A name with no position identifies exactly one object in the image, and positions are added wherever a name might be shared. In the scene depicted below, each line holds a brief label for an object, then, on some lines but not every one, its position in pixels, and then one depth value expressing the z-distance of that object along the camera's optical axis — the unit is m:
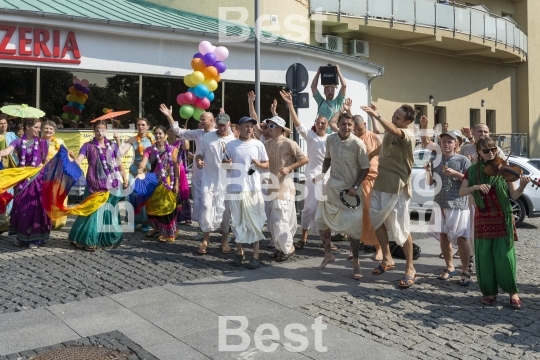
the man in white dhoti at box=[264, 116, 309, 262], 7.76
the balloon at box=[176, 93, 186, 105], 11.04
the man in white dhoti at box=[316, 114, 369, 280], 7.09
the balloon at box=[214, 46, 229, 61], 11.42
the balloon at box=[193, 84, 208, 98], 11.05
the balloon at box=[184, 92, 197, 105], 11.07
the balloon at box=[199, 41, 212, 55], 11.34
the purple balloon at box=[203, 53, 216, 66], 11.28
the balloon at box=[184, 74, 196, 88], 11.19
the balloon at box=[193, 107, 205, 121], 11.12
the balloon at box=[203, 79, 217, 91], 11.24
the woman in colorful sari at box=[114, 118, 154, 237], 9.68
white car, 11.65
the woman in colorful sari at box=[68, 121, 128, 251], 8.30
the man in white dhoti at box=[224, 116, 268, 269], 7.62
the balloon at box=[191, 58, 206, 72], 11.26
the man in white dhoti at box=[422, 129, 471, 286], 7.00
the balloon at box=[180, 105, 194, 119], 11.05
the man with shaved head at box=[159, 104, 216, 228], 8.62
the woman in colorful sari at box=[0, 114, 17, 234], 9.15
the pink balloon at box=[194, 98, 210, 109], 11.13
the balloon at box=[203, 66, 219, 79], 11.27
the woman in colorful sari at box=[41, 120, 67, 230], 9.13
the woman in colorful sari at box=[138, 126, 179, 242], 9.03
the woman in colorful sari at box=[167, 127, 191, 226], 9.97
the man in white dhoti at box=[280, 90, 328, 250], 8.83
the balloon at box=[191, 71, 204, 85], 11.09
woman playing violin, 5.99
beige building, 20.41
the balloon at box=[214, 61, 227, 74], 11.48
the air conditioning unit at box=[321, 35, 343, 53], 22.19
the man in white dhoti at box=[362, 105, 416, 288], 6.76
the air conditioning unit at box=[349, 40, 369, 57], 22.66
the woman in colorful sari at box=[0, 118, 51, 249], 8.43
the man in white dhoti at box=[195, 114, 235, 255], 8.12
